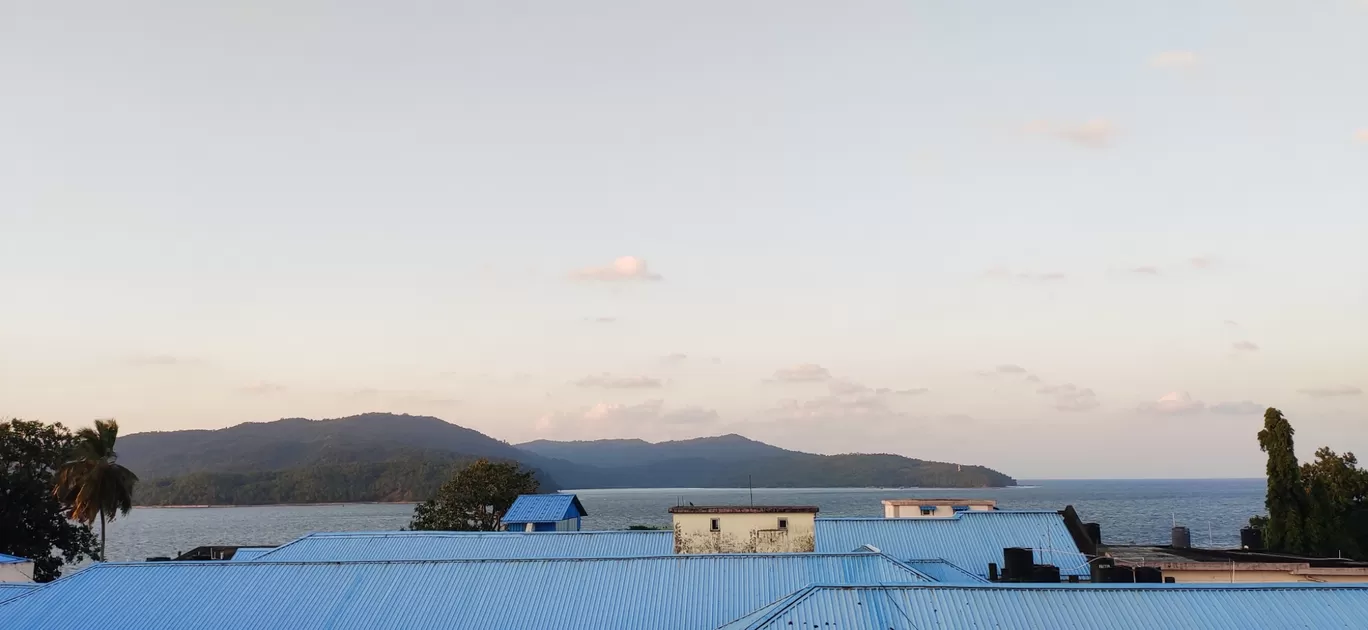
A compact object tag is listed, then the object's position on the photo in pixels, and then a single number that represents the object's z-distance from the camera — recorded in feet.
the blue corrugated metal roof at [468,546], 148.77
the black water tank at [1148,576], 112.54
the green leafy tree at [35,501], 211.20
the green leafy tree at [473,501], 262.26
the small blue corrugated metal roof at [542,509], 213.25
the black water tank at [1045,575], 113.29
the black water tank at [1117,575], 111.24
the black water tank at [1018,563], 115.65
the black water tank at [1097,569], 111.34
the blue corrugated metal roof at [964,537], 145.07
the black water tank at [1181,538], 171.83
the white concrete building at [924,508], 206.80
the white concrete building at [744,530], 147.13
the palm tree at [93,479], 198.08
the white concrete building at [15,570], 143.74
